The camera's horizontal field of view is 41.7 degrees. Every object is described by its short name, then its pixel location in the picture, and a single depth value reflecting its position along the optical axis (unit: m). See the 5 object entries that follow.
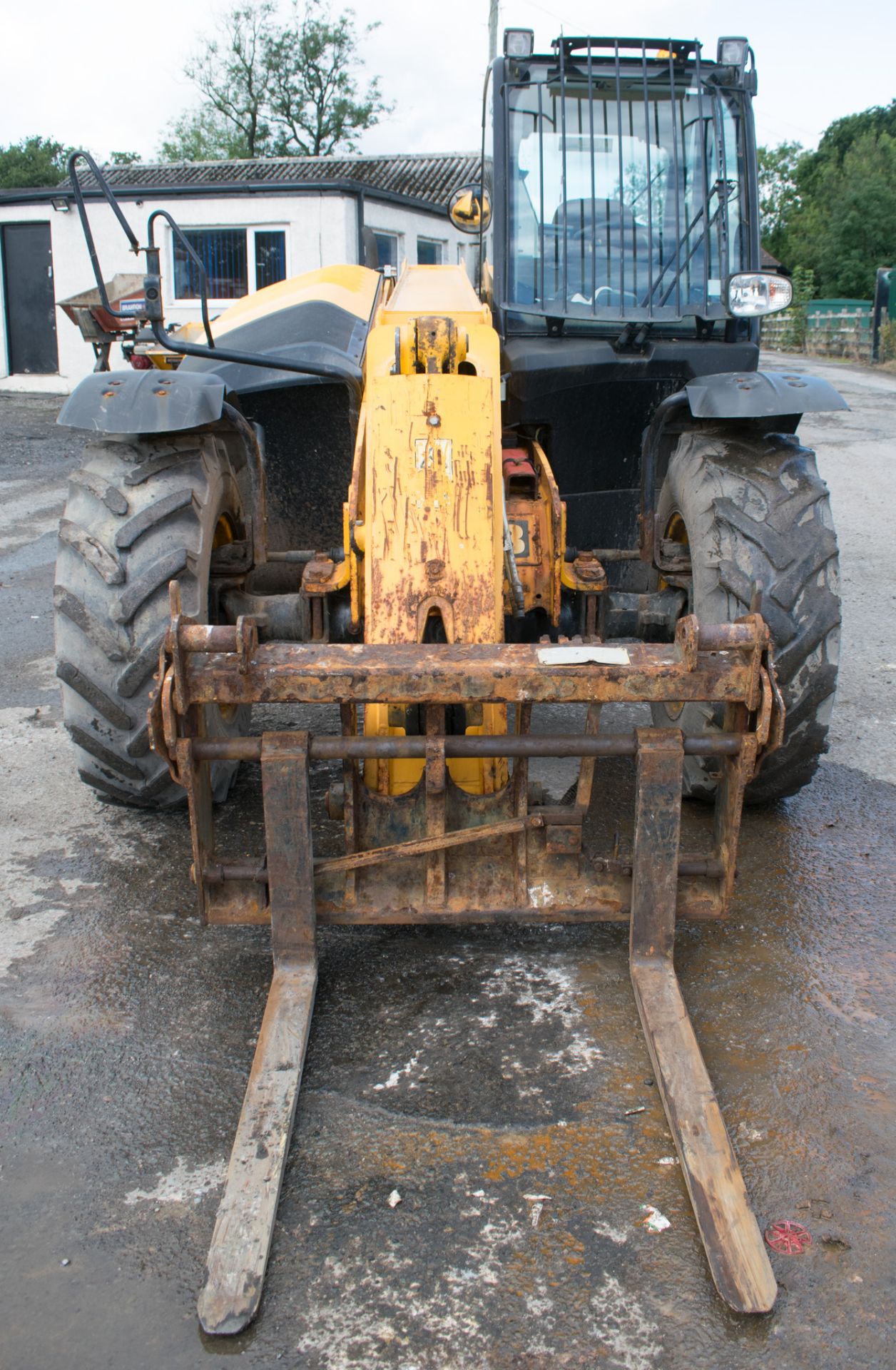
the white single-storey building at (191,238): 21.77
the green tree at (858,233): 46.97
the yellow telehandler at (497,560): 2.98
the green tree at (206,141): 50.69
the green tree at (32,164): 50.38
